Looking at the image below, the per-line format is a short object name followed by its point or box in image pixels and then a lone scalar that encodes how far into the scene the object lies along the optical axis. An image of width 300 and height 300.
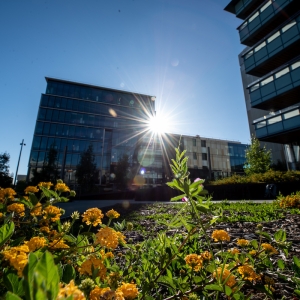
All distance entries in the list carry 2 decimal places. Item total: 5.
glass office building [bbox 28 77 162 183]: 39.28
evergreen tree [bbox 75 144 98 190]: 28.56
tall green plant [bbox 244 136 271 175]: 16.67
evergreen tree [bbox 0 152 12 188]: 18.76
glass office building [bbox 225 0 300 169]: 13.80
